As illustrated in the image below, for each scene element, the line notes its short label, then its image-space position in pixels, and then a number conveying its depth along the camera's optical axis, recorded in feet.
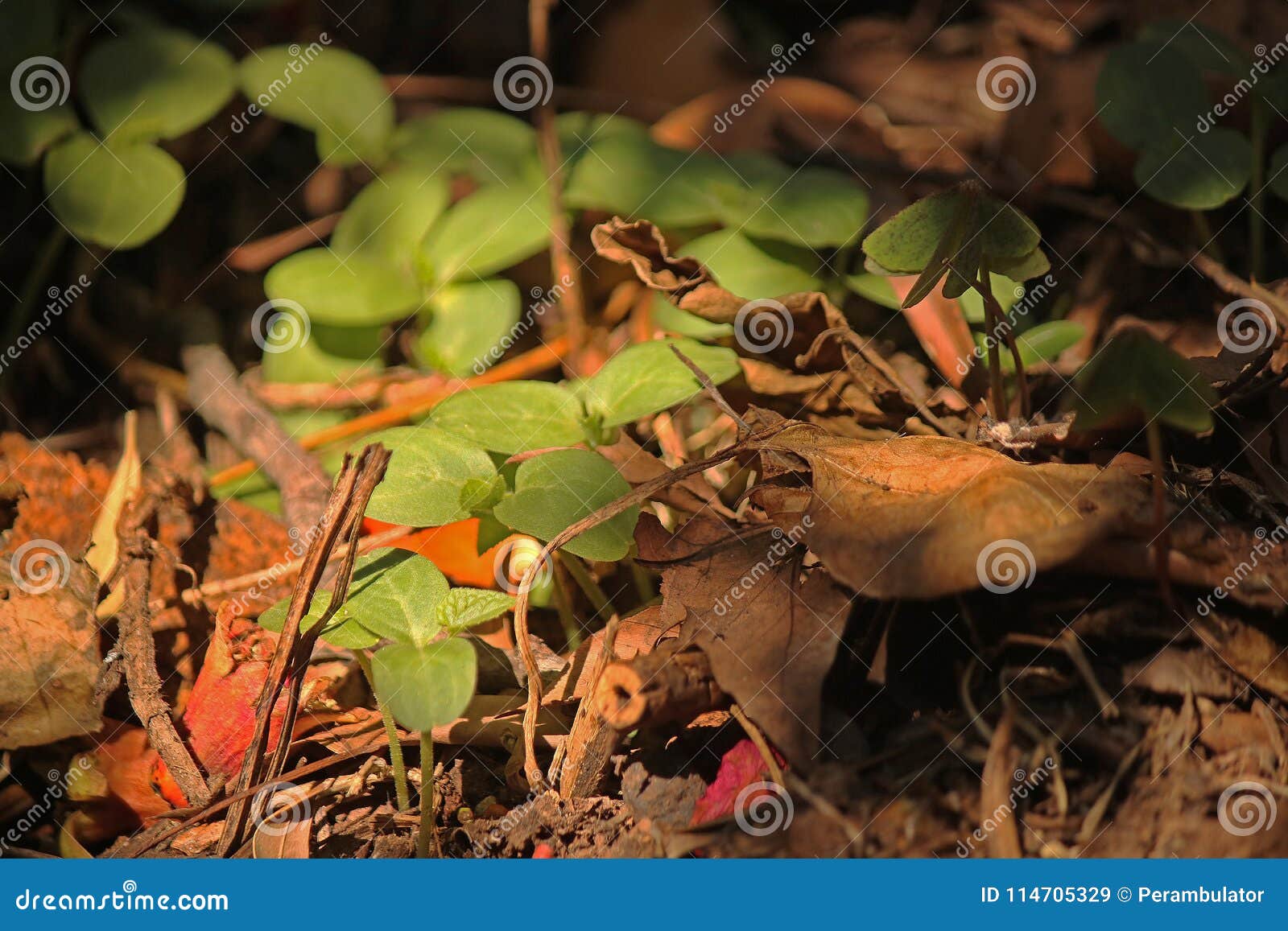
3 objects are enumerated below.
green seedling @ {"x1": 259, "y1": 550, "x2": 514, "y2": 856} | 4.60
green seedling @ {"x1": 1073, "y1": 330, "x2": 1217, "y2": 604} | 4.30
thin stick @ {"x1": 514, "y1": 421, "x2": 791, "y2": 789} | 5.14
